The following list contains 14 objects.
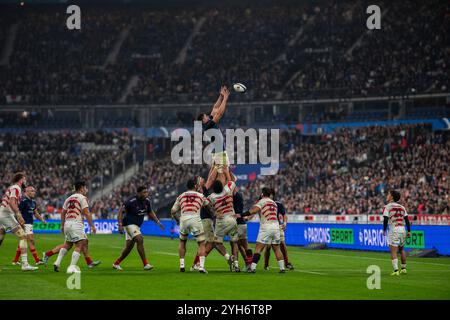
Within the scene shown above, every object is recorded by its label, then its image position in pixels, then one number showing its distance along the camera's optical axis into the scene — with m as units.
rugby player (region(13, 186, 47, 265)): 26.26
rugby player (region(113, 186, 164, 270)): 23.62
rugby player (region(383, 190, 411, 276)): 23.53
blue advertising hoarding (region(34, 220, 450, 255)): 33.53
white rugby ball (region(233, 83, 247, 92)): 22.78
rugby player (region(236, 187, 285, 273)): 23.16
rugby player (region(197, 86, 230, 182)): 23.17
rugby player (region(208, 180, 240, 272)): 23.72
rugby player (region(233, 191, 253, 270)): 23.83
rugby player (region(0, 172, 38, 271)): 23.58
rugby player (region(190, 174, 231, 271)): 24.02
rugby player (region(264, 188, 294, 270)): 24.36
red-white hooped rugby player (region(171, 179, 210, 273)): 23.25
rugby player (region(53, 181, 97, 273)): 22.17
